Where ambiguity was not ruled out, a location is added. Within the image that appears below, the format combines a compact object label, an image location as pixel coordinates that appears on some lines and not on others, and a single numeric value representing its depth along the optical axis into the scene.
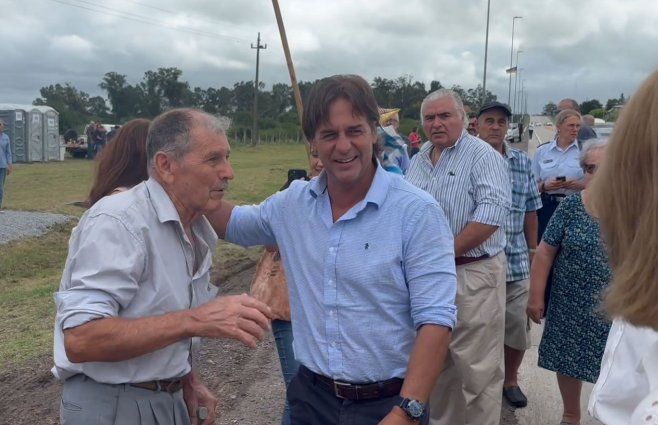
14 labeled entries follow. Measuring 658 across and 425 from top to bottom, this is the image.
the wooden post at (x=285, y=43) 4.76
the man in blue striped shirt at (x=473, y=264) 3.95
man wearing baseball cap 4.91
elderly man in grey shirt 2.06
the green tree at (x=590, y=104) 62.42
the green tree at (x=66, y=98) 68.25
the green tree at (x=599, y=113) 42.69
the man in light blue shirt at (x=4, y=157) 14.43
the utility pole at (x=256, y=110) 48.78
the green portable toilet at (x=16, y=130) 29.83
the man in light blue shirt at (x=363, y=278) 2.20
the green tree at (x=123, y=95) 61.75
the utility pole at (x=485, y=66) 31.84
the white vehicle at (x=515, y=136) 39.13
